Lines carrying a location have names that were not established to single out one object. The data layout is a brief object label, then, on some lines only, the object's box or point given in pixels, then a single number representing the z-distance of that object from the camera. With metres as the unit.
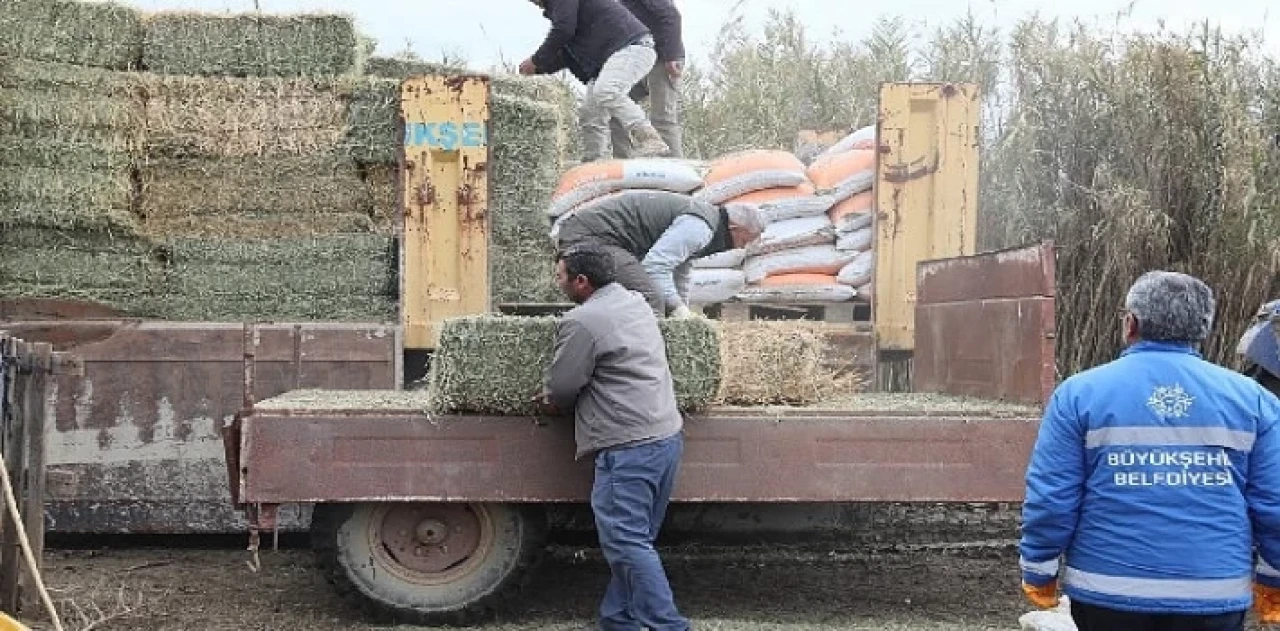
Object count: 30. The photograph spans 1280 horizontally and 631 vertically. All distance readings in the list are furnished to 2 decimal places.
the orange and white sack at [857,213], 8.16
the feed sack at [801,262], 8.20
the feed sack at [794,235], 8.22
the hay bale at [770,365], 6.61
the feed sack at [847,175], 8.20
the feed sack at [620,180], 8.34
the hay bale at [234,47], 8.33
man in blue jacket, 3.78
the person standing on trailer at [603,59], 9.42
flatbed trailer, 6.12
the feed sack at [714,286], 8.19
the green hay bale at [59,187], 8.04
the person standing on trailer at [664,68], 10.10
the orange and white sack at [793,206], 8.24
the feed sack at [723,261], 8.23
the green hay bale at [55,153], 8.05
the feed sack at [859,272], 8.12
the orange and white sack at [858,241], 8.17
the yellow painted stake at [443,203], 7.82
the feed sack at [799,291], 8.14
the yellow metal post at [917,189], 8.00
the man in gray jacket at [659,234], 6.92
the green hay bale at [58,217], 8.04
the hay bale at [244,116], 8.16
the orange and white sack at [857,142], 8.32
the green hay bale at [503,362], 6.09
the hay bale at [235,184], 8.23
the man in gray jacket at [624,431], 5.80
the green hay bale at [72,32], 8.09
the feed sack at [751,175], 8.30
